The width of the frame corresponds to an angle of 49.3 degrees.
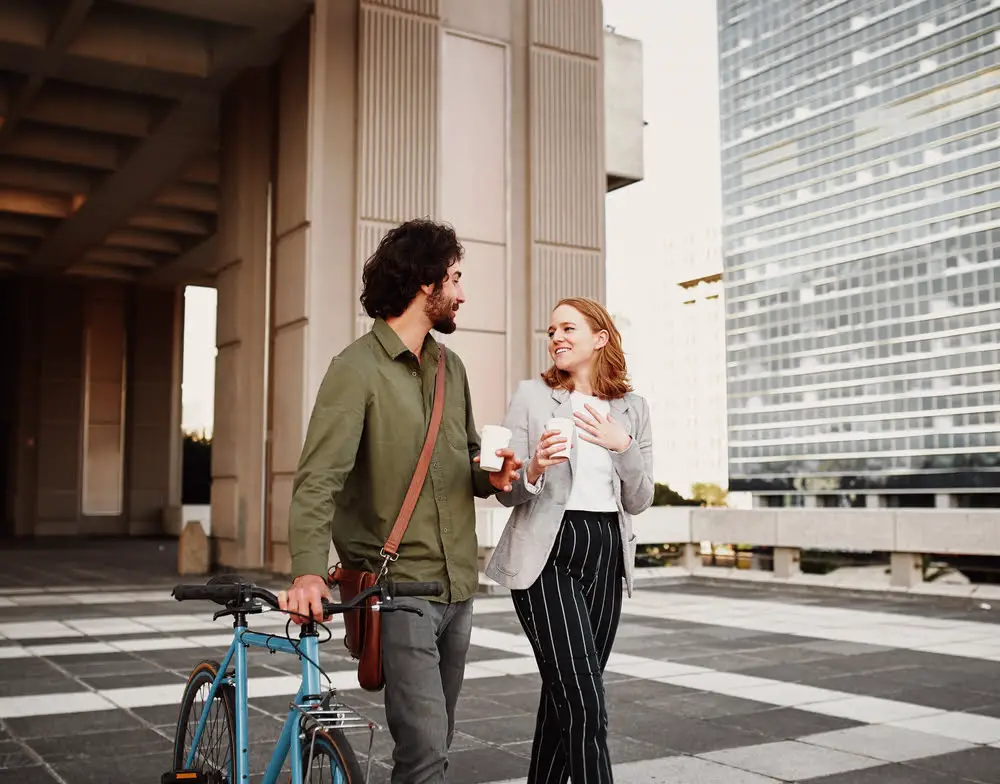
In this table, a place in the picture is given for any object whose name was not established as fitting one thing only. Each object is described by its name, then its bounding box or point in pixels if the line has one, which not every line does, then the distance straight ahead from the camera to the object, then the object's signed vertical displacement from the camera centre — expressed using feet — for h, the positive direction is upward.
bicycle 8.07 -1.91
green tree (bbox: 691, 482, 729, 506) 474.49 -5.28
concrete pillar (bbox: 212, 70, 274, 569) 52.19 +7.45
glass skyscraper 427.74 +101.26
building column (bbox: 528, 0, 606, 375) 51.55 +15.73
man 8.89 +0.00
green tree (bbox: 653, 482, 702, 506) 71.41 -1.15
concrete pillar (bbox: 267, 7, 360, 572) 46.42 +11.10
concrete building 46.96 +15.88
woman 10.77 -0.49
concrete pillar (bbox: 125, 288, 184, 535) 104.01 +7.21
